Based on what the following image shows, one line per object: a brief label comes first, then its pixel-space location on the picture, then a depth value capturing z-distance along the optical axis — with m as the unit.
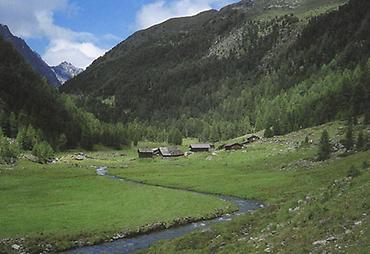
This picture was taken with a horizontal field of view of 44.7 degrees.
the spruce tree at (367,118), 135.38
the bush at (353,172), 50.19
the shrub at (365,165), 54.47
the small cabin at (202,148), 197.07
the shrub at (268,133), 181.54
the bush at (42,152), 152.25
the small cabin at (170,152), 186.38
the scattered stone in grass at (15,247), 50.38
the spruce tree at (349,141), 112.33
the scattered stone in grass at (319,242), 30.79
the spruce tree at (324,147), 112.68
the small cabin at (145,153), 191.85
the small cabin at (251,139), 178.20
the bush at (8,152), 126.91
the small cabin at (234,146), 171.38
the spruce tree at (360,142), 108.12
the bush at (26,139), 163.54
